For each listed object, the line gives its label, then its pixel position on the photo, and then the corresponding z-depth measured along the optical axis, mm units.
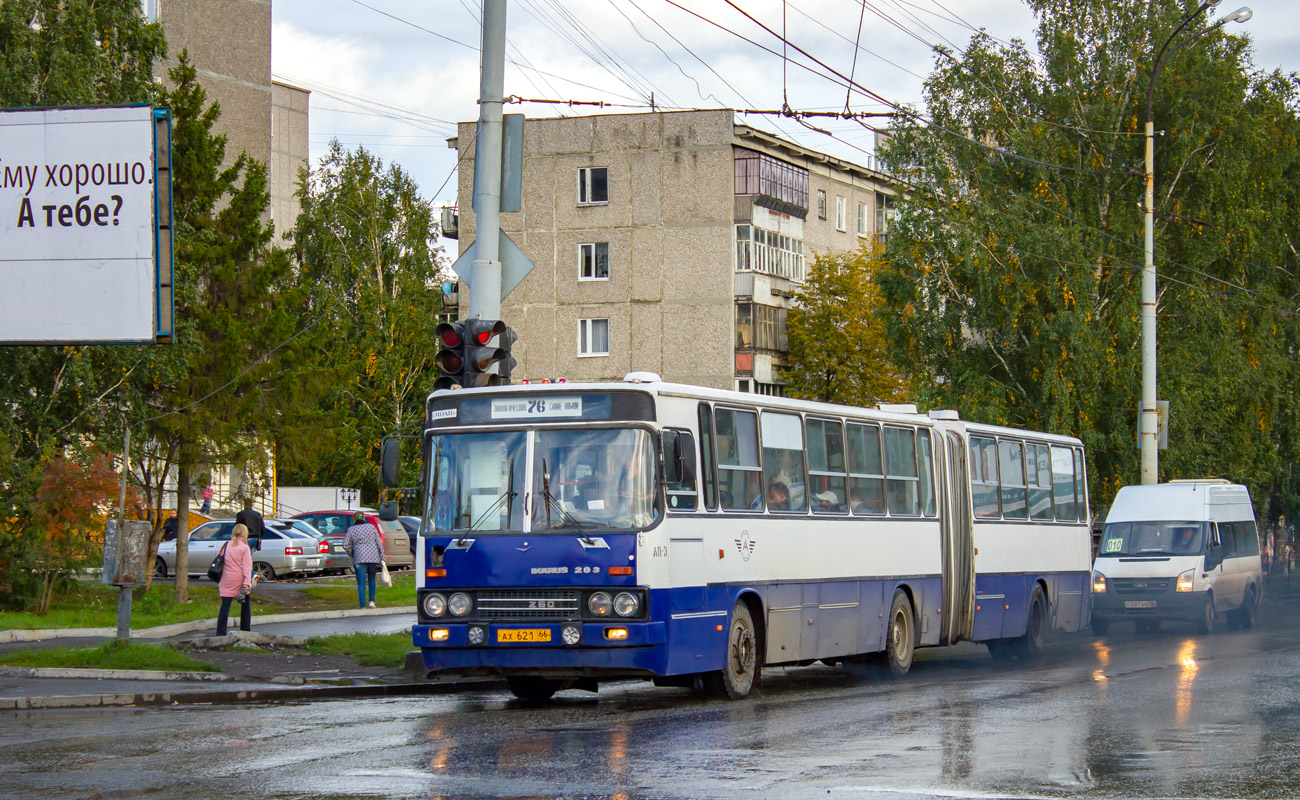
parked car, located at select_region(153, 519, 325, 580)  39469
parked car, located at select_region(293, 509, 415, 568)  42750
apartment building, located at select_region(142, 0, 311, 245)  59938
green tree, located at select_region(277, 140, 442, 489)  67250
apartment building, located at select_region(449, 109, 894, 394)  67875
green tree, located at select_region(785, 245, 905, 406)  68562
